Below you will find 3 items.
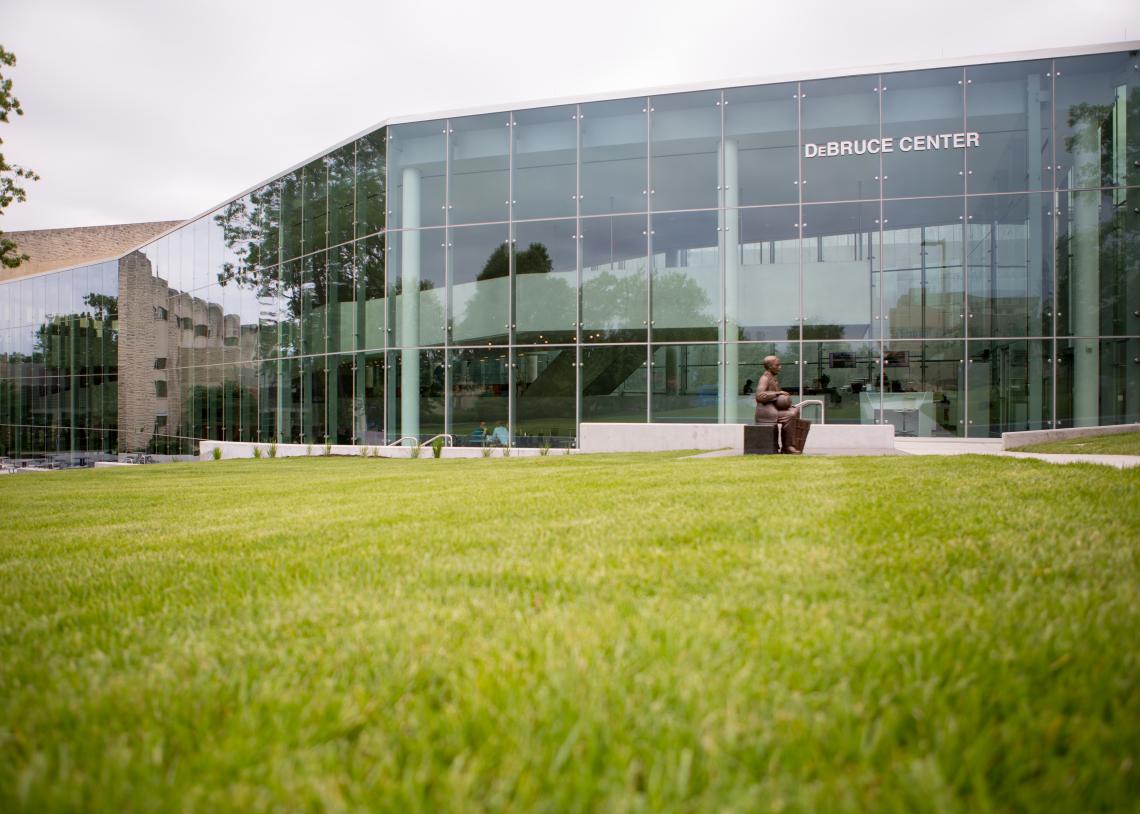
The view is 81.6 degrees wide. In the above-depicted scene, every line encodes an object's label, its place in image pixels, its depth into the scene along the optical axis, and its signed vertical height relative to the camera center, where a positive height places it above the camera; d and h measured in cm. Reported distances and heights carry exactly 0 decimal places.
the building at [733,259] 1752 +444
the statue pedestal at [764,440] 1261 -57
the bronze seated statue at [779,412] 1255 -3
